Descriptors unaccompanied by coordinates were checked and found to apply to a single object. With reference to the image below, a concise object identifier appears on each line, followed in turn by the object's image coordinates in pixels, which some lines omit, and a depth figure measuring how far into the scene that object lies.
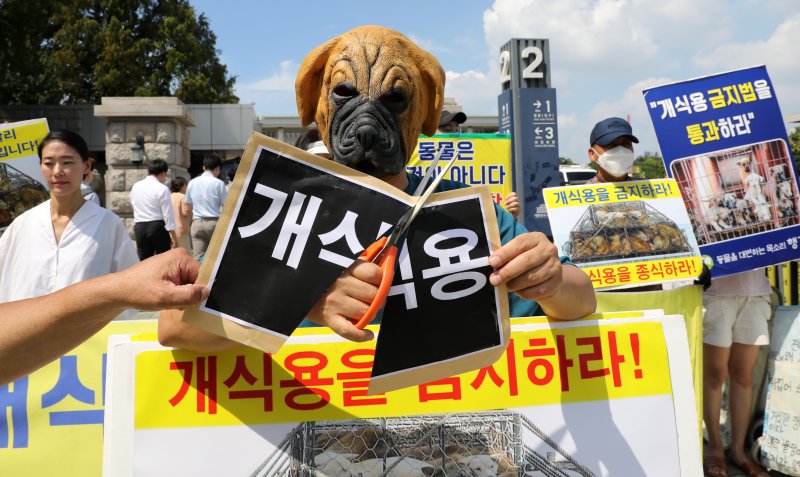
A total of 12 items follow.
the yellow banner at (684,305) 3.31
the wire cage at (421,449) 1.42
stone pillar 11.28
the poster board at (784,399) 3.44
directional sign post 7.08
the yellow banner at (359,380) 1.46
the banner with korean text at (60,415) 2.51
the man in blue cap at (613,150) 3.67
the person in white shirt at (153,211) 7.48
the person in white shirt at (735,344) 3.57
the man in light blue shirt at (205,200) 7.77
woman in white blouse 3.04
